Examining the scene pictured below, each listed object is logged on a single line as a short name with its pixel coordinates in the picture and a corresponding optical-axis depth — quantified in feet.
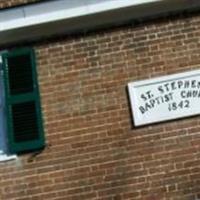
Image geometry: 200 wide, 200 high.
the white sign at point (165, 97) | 28.25
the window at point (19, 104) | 28.89
